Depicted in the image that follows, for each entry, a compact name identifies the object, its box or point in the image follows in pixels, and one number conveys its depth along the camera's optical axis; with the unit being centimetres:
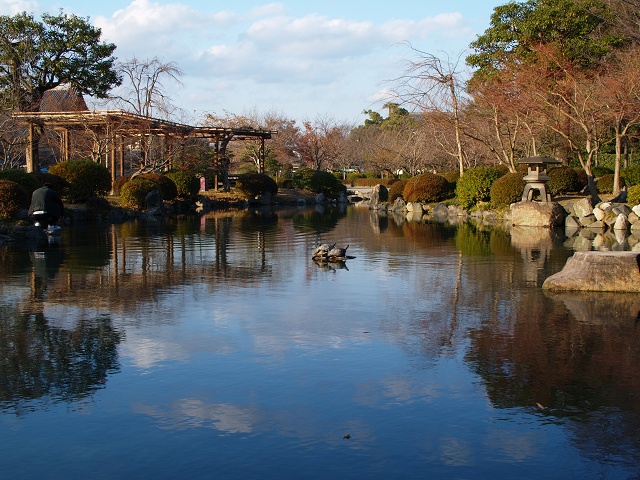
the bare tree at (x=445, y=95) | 3172
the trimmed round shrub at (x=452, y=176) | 3697
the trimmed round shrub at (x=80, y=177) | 2614
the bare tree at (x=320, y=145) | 6088
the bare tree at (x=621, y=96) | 2438
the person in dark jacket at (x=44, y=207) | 1788
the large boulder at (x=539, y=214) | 2223
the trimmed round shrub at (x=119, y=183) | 3128
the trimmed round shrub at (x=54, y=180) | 2463
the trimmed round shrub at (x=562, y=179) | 2792
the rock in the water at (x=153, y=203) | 2800
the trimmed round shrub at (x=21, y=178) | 2203
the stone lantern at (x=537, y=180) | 2325
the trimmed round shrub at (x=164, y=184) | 3097
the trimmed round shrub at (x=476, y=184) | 2904
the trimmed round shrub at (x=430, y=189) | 3338
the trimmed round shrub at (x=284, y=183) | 4706
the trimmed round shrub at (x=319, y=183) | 4631
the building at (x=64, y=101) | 3997
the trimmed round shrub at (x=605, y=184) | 2853
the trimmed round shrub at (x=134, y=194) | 2805
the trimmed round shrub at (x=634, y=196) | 2197
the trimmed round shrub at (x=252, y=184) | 3903
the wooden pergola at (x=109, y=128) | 2852
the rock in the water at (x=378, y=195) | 3981
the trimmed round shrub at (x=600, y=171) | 3180
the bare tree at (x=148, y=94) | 4103
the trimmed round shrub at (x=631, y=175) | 2698
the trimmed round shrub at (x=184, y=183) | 3338
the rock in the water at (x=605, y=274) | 963
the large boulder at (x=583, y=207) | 2239
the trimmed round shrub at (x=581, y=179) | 2911
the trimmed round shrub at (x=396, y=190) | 3784
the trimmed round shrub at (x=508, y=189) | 2662
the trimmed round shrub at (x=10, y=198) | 1953
